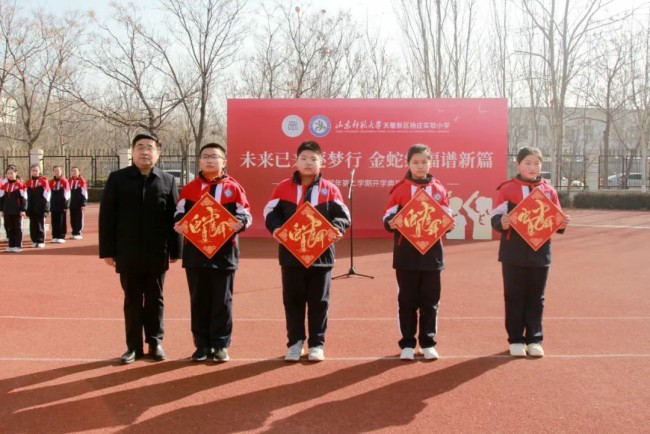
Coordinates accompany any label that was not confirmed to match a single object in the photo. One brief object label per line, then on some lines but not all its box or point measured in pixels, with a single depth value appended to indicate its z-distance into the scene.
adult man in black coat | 4.64
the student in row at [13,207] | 12.24
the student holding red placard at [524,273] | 4.89
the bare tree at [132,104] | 23.53
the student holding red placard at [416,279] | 4.83
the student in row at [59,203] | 13.94
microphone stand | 9.27
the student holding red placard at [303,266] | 4.80
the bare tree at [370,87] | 30.39
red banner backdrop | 14.33
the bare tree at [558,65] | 22.16
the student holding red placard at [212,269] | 4.72
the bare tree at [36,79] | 26.81
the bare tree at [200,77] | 23.34
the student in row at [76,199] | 14.84
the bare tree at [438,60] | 25.88
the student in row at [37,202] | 12.88
